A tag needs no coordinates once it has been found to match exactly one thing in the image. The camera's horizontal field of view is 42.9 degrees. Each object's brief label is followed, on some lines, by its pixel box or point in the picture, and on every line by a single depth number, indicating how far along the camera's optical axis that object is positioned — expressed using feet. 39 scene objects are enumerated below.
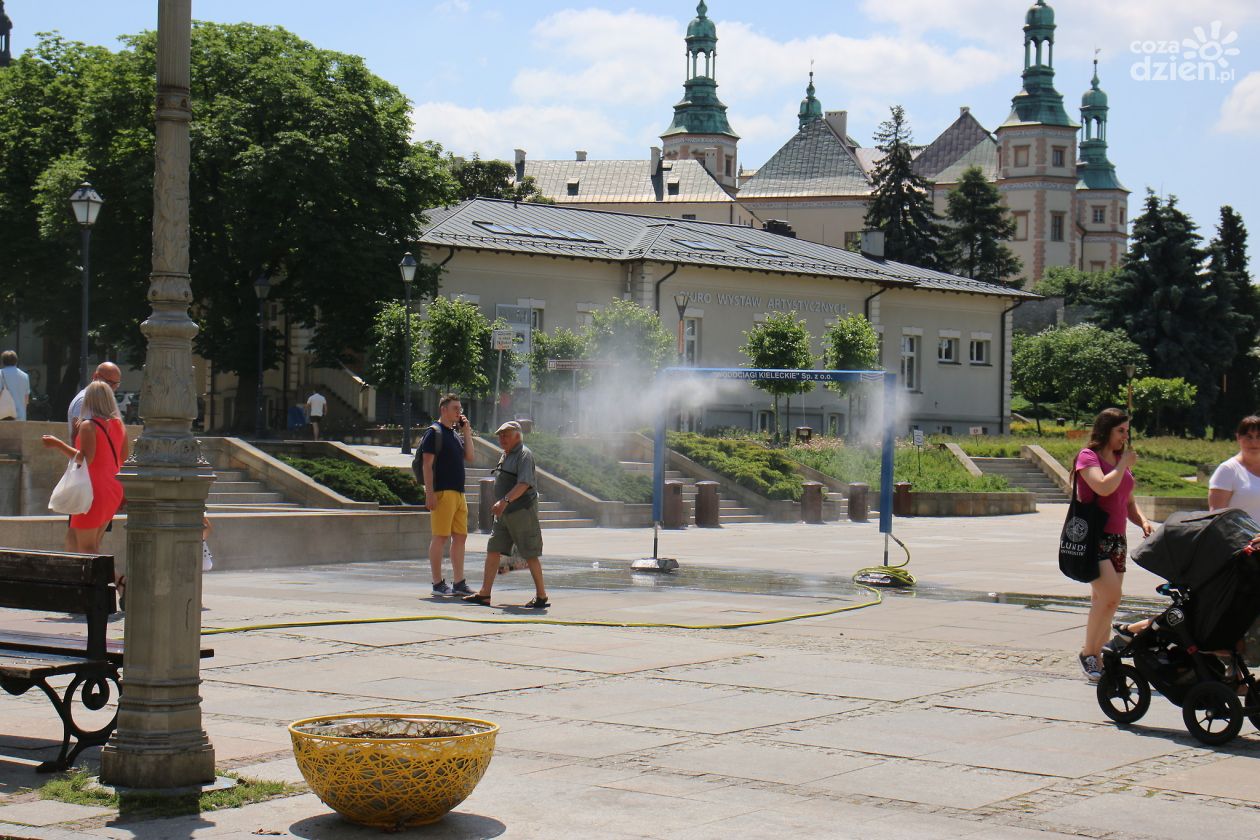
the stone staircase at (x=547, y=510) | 98.22
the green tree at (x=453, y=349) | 132.87
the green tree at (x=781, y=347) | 165.99
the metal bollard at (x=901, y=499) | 126.11
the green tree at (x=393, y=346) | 136.67
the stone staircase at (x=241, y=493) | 84.94
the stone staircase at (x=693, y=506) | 110.63
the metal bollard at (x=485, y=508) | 91.97
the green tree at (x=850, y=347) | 174.81
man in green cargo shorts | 46.91
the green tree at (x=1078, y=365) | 239.91
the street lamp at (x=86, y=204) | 82.74
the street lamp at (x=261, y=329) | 130.11
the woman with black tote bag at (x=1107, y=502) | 31.71
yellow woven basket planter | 19.95
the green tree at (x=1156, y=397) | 226.99
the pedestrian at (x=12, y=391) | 73.56
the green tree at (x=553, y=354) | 147.02
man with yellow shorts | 49.44
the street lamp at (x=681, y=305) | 139.64
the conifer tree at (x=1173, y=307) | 256.32
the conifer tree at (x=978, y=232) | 328.29
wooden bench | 23.81
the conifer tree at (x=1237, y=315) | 263.29
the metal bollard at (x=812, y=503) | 113.50
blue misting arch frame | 59.93
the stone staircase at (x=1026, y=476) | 157.99
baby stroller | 26.94
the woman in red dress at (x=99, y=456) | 41.16
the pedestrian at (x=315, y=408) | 136.77
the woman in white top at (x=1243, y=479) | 31.37
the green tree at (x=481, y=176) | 262.88
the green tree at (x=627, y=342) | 152.56
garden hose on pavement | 40.32
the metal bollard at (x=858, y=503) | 118.01
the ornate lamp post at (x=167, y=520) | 22.20
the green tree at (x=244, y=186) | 139.95
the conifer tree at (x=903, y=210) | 314.35
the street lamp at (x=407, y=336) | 112.98
